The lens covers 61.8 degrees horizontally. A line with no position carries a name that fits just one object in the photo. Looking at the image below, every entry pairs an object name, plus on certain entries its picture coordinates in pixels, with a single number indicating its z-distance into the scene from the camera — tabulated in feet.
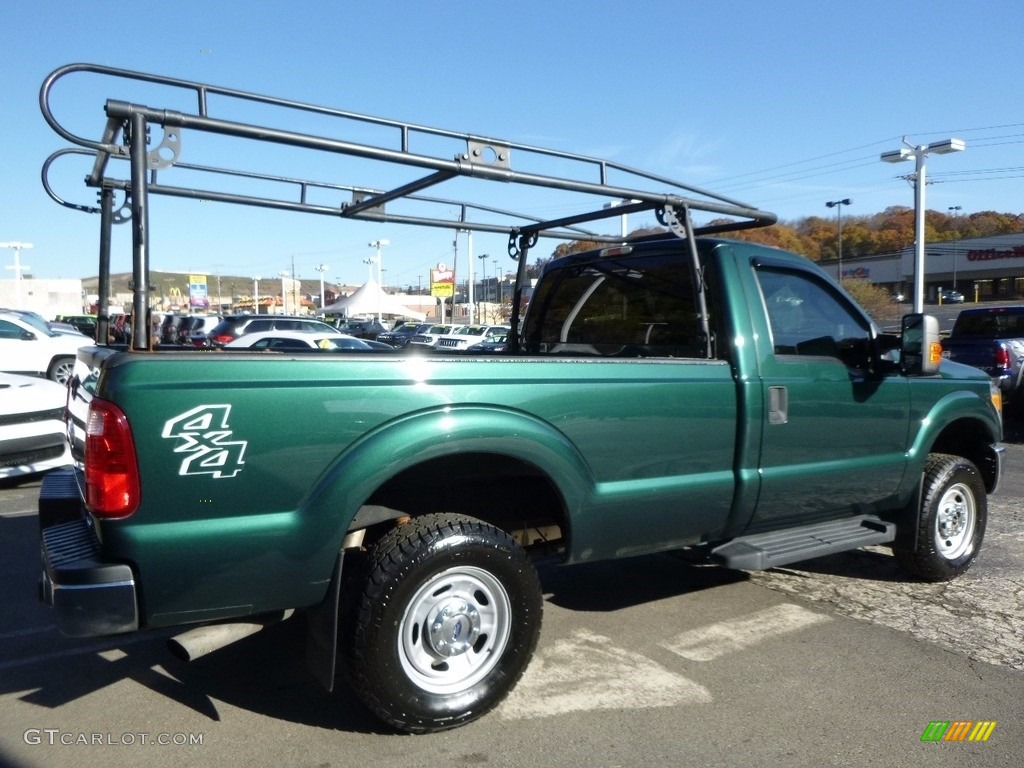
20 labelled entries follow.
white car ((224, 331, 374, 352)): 47.10
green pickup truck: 9.31
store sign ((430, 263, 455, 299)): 186.50
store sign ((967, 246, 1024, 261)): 210.18
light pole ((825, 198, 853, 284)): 142.96
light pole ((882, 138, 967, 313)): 75.36
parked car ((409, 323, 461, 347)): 119.03
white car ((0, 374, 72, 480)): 24.39
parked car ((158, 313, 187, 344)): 76.93
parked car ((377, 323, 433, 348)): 138.29
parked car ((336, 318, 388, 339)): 137.12
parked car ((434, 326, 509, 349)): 83.51
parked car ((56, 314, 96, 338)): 131.54
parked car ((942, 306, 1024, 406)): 42.24
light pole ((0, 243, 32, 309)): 169.17
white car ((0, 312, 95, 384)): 55.98
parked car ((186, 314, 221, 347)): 88.32
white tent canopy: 118.93
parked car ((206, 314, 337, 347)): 78.18
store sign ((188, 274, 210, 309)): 159.12
